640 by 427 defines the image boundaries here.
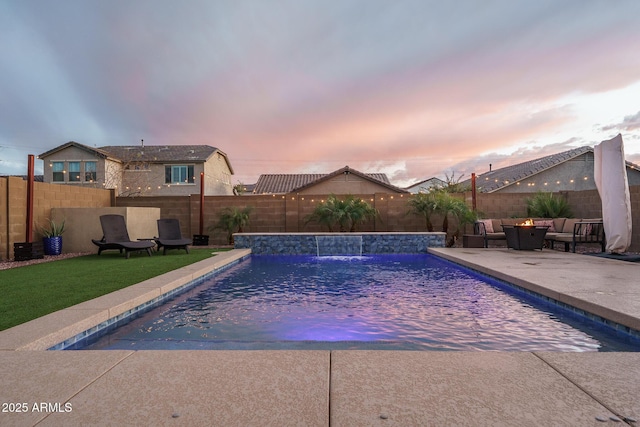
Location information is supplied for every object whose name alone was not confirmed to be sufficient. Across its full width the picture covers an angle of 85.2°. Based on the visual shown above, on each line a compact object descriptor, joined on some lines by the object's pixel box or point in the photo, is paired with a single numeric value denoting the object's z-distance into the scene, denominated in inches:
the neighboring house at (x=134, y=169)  949.8
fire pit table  376.5
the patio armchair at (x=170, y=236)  383.2
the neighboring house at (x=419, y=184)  1686.8
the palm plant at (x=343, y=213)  490.9
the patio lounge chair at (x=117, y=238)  351.3
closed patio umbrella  309.1
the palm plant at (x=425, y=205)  480.4
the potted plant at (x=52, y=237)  377.4
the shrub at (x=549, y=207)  471.5
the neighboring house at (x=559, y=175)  847.7
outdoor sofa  360.2
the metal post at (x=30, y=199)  355.6
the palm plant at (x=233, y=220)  505.7
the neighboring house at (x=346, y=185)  863.1
